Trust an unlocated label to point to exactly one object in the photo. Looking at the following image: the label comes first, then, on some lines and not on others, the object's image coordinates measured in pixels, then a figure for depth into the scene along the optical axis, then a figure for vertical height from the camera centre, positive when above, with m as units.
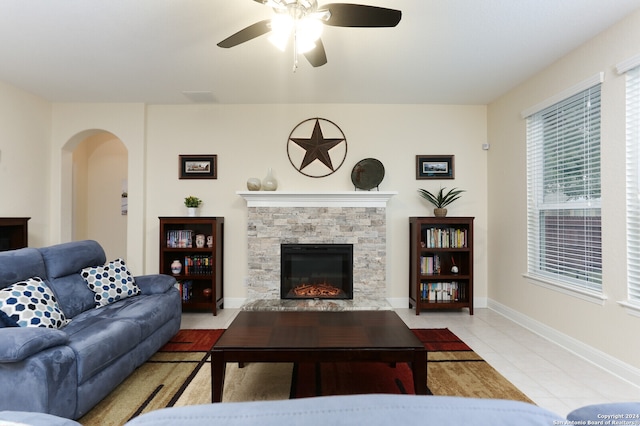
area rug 2.14 -1.19
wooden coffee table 1.94 -0.79
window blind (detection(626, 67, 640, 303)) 2.43 +0.22
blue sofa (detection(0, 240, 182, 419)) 1.68 -0.76
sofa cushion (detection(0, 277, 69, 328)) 2.05 -0.58
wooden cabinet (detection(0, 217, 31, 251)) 3.55 -0.21
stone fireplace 4.24 -0.21
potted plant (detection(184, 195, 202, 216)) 4.31 +0.14
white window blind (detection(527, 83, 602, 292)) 2.81 +0.21
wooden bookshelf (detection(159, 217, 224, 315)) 4.13 -0.55
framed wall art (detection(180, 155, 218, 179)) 4.48 +0.65
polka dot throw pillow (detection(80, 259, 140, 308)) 2.87 -0.60
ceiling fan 1.85 +1.14
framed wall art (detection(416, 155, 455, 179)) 4.48 +0.64
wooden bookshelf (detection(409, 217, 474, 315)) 4.14 -0.63
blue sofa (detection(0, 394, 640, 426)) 0.51 -0.31
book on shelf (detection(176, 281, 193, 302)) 4.23 -0.95
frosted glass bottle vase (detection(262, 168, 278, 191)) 4.27 +0.41
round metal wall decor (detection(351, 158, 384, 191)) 4.38 +0.54
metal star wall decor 4.45 +0.89
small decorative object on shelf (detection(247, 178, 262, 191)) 4.23 +0.39
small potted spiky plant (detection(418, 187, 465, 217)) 4.21 +0.22
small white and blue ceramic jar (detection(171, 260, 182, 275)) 4.21 -0.67
